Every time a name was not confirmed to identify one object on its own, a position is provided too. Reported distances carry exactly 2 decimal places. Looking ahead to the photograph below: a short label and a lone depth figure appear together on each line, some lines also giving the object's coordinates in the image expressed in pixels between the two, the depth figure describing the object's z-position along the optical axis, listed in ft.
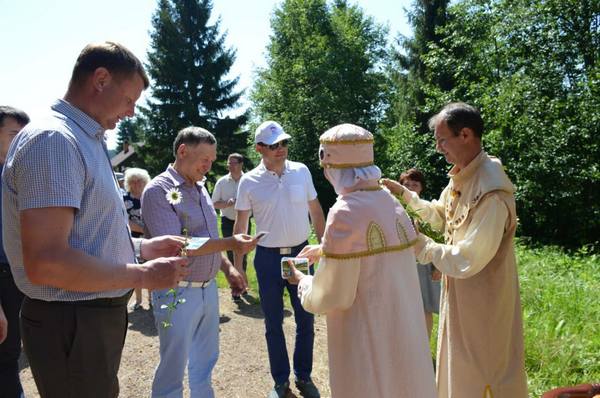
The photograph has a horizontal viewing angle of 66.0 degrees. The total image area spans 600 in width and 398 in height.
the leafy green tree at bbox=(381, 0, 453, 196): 73.31
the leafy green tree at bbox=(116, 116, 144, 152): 229.25
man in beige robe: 9.88
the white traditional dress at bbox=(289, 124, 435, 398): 8.12
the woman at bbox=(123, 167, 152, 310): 21.42
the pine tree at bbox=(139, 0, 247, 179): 108.58
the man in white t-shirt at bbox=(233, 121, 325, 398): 13.94
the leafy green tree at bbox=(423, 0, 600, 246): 37.78
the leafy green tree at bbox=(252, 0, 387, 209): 102.63
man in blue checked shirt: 5.68
